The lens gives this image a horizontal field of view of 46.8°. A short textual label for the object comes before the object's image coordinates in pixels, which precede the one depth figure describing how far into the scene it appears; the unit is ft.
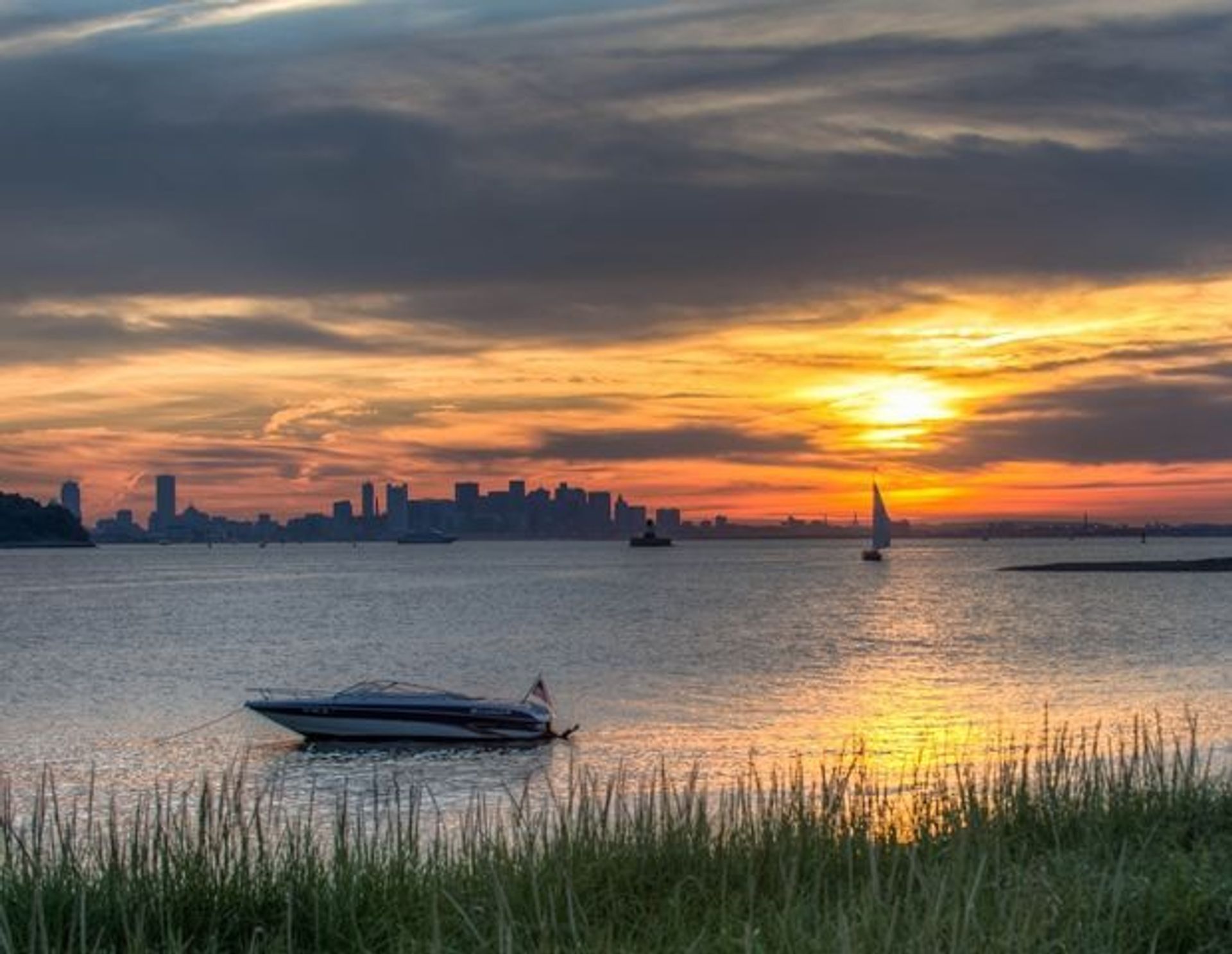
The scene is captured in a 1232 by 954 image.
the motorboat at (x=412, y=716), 134.10
